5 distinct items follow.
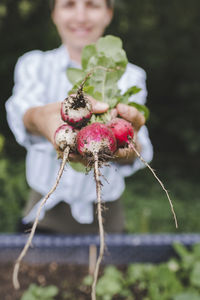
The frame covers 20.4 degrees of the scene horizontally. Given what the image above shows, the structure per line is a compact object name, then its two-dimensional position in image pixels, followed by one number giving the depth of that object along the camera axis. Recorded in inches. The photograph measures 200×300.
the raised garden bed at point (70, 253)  35.1
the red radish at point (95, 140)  22.8
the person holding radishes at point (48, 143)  30.3
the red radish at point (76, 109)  22.9
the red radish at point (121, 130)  23.6
